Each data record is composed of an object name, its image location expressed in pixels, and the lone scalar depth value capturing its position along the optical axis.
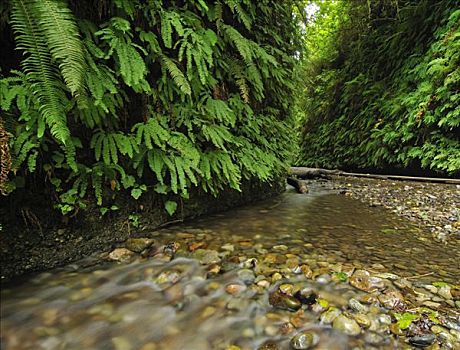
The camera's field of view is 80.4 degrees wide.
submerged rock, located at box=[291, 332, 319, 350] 1.31
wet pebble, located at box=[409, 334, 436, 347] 1.25
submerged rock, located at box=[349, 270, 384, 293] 1.69
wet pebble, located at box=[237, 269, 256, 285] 1.86
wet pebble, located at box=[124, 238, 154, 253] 2.36
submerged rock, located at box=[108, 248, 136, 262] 2.21
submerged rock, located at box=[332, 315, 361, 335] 1.37
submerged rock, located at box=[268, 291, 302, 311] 1.58
